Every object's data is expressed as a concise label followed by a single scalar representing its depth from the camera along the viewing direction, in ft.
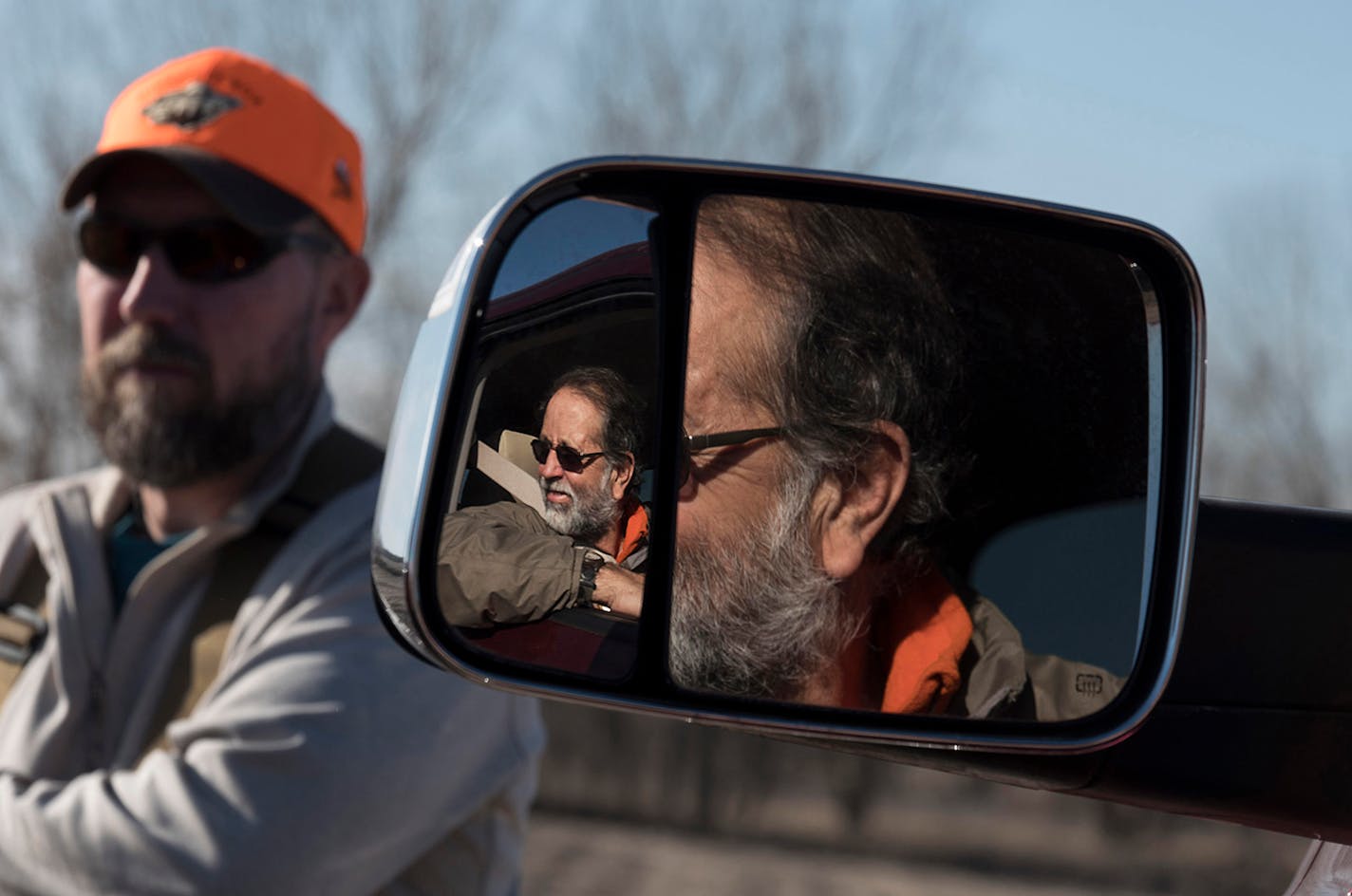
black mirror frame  3.79
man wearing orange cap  6.11
